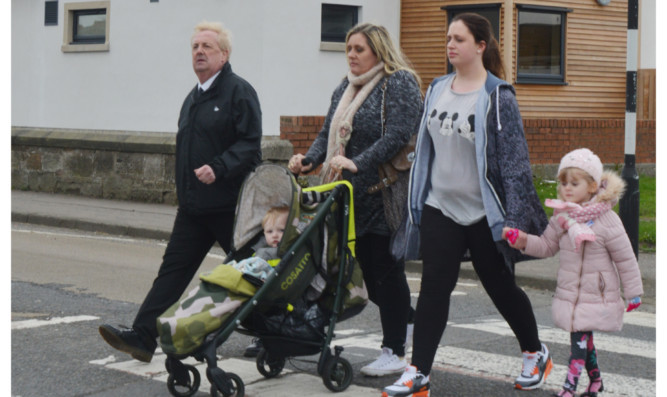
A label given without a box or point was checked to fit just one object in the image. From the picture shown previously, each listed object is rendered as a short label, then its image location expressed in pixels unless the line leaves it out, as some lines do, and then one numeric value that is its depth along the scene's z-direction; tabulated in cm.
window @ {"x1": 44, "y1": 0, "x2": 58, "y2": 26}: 4016
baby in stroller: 1035
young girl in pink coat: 1001
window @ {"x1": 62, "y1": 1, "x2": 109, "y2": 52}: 3897
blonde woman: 1141
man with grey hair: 1188
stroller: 1009
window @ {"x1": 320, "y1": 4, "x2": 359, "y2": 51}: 3694
